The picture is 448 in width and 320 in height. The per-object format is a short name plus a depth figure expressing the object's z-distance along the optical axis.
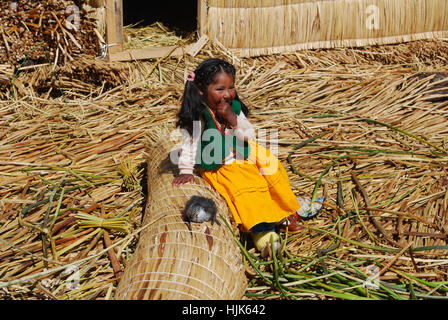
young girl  2.33
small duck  2.04
